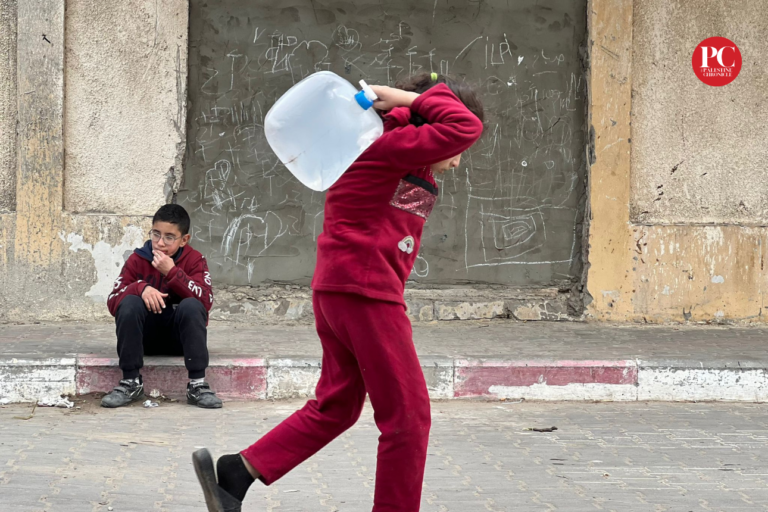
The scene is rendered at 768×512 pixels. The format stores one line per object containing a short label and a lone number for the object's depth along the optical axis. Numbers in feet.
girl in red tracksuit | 17.20
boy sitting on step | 33.17
